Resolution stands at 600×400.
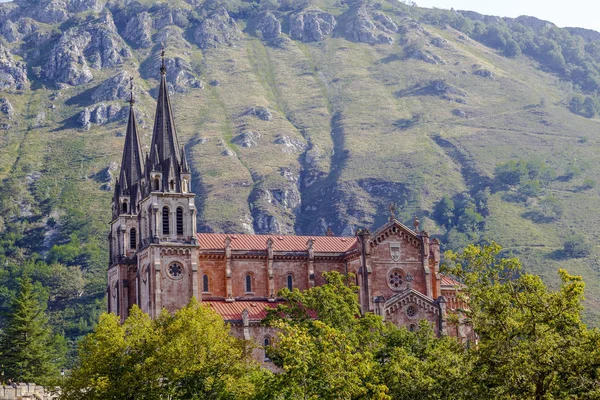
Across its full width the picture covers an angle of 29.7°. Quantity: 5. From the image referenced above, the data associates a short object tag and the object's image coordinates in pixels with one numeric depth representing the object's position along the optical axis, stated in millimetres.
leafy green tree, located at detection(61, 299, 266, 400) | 78062
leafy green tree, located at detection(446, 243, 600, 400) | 54344
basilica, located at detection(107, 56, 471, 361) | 103500
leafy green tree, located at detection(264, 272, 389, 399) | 63844
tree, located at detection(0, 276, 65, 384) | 111188
